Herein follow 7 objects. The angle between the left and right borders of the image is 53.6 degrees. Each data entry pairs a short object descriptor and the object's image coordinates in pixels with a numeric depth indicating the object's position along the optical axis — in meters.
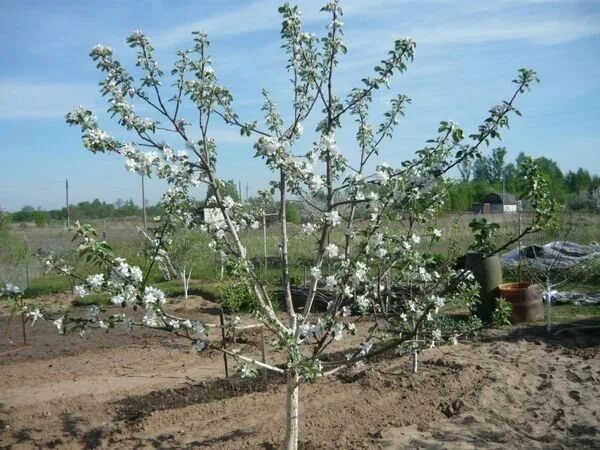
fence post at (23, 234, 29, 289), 12.88
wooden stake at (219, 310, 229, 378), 5.55
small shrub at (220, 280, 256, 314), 8.01
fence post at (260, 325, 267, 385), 5.70
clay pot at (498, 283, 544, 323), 8.75
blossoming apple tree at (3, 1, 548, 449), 3.26
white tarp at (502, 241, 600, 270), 11.47
